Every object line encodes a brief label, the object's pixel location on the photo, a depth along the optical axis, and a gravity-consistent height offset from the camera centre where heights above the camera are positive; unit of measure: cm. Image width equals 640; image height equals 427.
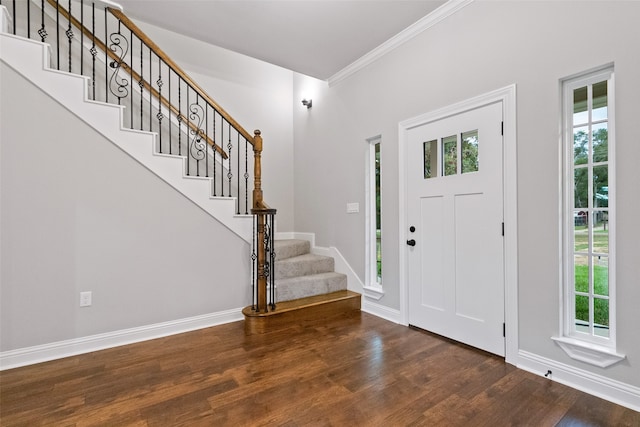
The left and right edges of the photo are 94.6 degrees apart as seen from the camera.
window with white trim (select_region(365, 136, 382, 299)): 366 -4
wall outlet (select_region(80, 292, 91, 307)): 254 -73
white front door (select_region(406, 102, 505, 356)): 245 -12
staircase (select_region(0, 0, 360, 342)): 240 +32
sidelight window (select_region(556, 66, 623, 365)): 190 +1
